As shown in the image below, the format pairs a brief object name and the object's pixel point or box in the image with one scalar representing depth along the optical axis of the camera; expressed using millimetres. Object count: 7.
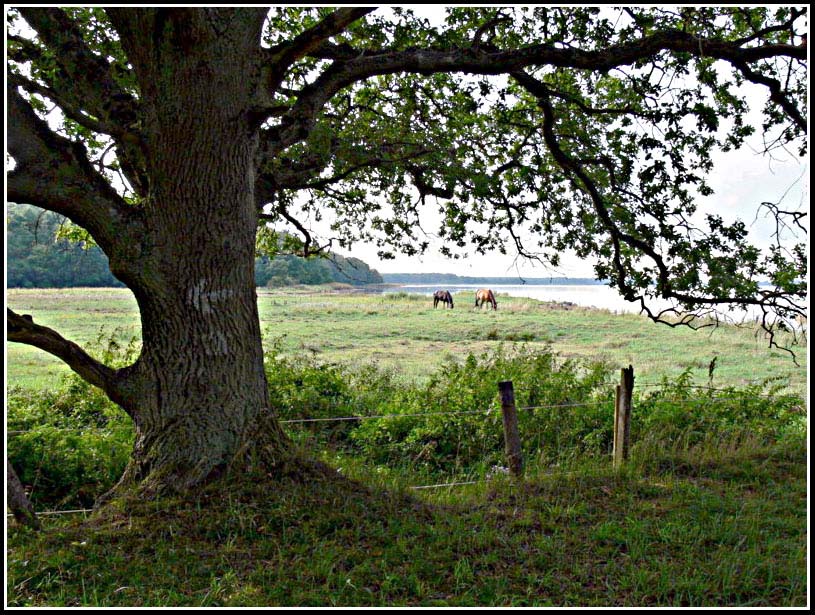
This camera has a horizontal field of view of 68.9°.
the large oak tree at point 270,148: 5262
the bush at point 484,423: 8242
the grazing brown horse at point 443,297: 35438
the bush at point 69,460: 6422
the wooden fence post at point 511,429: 6598
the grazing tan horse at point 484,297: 35409
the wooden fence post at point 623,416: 7082
